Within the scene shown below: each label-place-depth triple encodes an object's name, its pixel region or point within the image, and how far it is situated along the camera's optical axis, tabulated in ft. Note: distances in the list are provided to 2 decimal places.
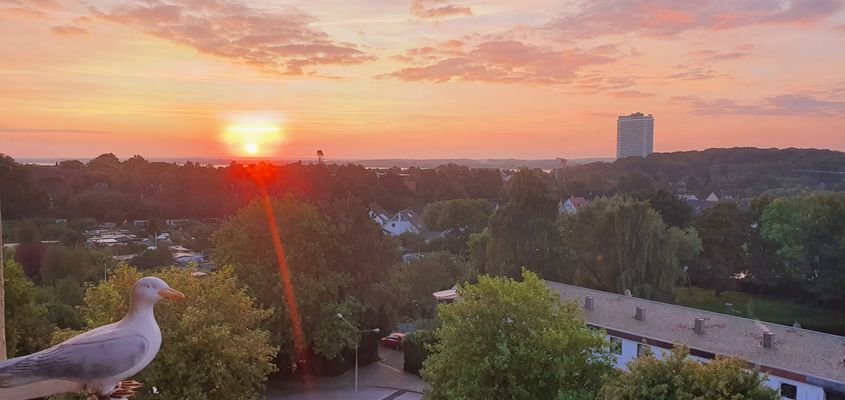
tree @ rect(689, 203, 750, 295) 122.62
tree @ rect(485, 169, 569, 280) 98.37
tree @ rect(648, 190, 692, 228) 134.00
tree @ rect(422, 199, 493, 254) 154.23
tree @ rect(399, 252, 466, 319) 98.78
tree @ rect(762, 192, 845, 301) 107.34
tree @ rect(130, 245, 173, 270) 106.07
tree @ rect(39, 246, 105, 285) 86.99
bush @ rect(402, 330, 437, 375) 71.72
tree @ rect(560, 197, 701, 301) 93.71
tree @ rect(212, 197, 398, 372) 67.67
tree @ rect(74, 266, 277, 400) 42.24
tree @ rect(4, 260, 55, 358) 50.96
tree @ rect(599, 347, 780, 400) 34.63
